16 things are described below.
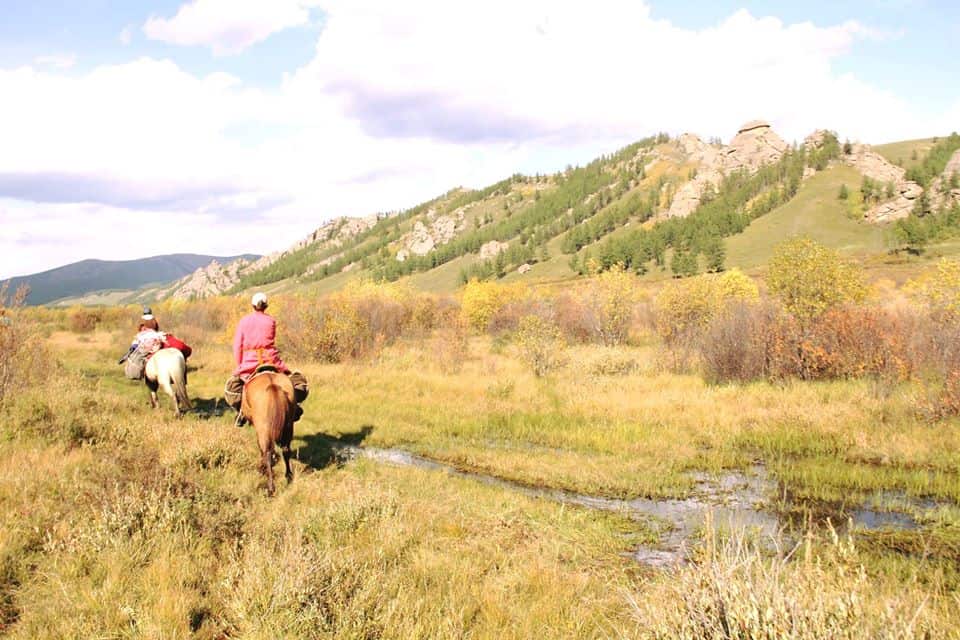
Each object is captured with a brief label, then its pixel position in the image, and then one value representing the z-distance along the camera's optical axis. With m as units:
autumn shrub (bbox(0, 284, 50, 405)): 12.23
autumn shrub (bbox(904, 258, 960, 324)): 15.41
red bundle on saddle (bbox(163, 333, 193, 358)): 15.03
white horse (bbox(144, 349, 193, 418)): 13.86
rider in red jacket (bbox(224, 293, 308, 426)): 9.85
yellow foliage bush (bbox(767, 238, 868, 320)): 20.41
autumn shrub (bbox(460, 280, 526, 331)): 42.72
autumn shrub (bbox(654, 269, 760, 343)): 27.06
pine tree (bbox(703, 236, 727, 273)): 106.50
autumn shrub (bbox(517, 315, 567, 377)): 22.07
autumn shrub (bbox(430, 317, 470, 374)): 23.52
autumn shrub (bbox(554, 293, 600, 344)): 32.47
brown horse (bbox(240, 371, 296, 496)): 8.88
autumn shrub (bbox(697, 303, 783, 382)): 17.95
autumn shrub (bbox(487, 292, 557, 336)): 39.69
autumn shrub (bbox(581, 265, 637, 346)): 30.75
